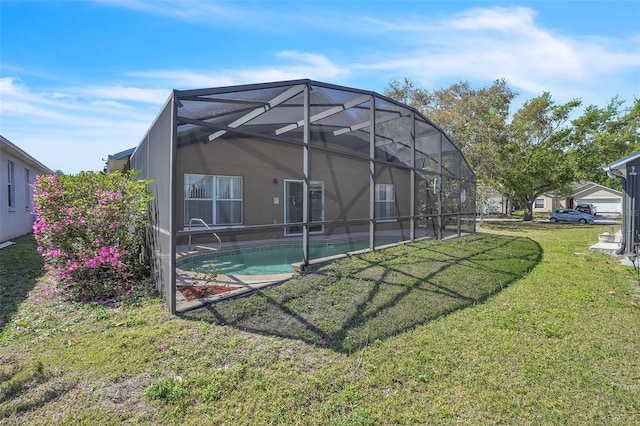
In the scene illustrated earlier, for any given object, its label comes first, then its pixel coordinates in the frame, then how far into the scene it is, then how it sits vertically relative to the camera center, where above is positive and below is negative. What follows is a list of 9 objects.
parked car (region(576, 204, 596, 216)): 32.87 -0.40
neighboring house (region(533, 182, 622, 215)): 37.22 +0.64
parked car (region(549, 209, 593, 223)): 23.83 -0.86
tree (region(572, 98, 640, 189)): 21.61 +4.34
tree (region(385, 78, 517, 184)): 19.56 +5.59
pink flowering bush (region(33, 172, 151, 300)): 4.88 -0.37
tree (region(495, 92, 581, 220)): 21.72 +3.56
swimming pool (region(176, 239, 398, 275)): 7.42 -1.37
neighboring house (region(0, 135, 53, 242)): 9.80 +0.55
